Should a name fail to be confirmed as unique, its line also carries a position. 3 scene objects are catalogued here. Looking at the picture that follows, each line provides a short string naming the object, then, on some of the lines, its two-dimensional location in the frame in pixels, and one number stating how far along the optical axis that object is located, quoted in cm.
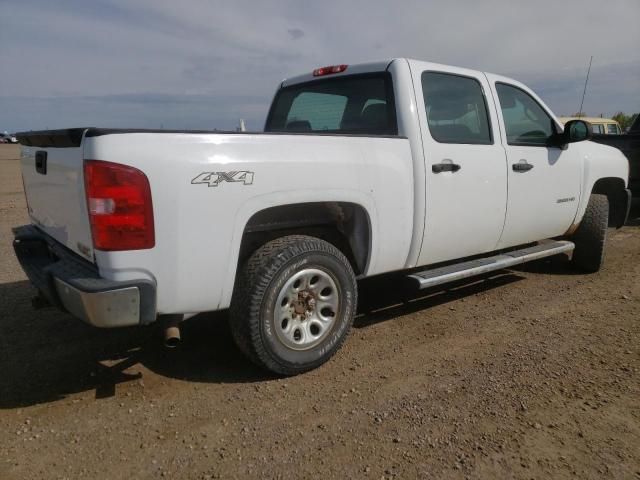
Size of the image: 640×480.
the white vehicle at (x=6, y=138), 5603
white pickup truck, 243
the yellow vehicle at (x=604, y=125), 1300
